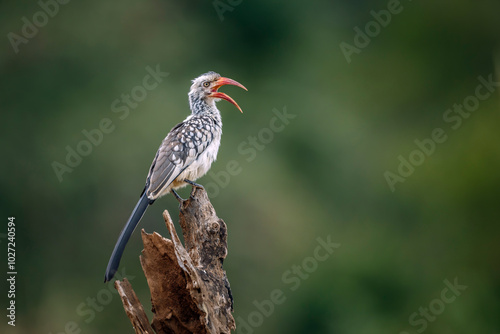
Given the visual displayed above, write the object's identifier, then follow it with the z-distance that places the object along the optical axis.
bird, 11.24
